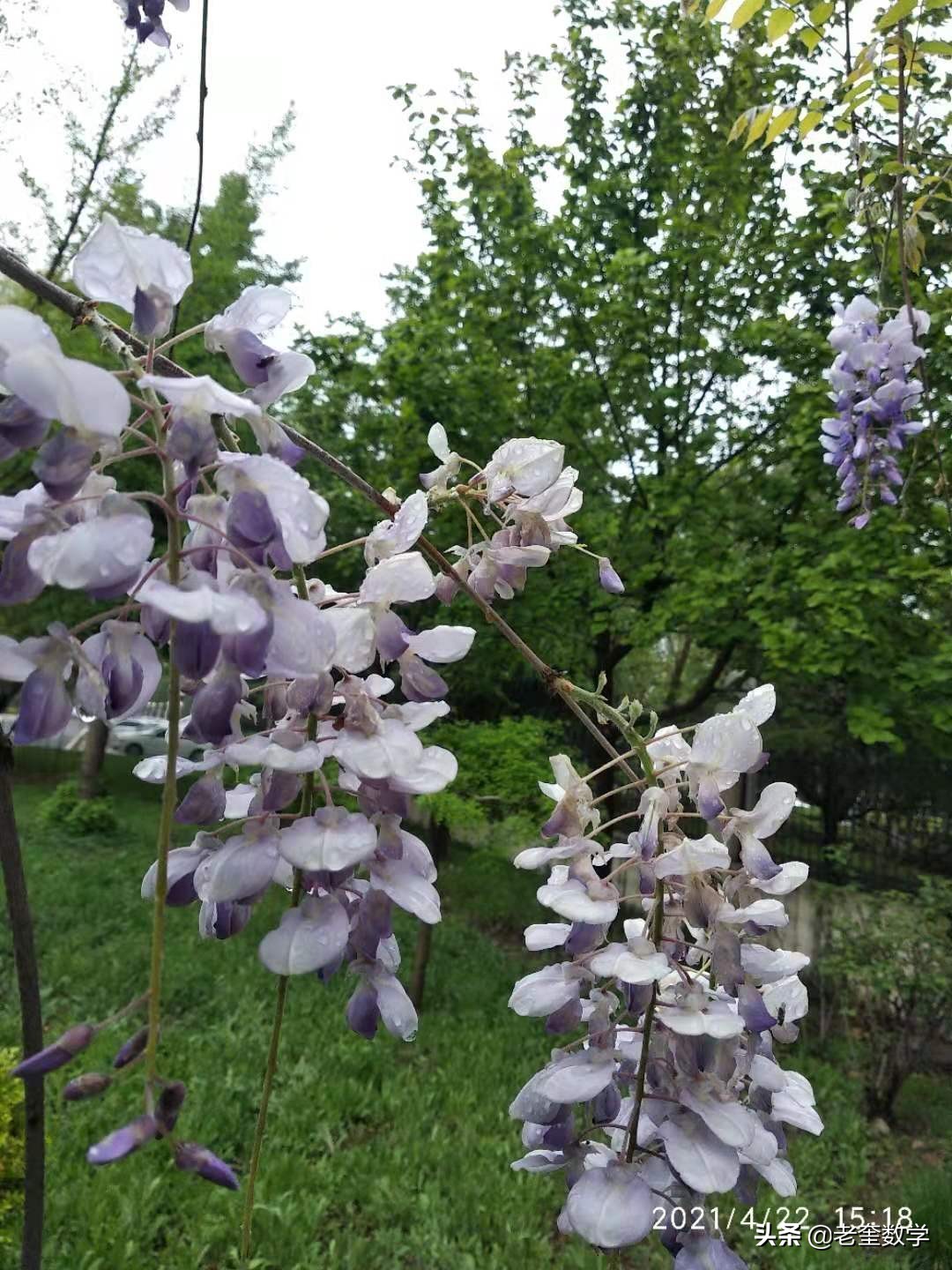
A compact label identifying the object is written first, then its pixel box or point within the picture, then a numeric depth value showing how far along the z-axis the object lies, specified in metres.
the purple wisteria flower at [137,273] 0.18
